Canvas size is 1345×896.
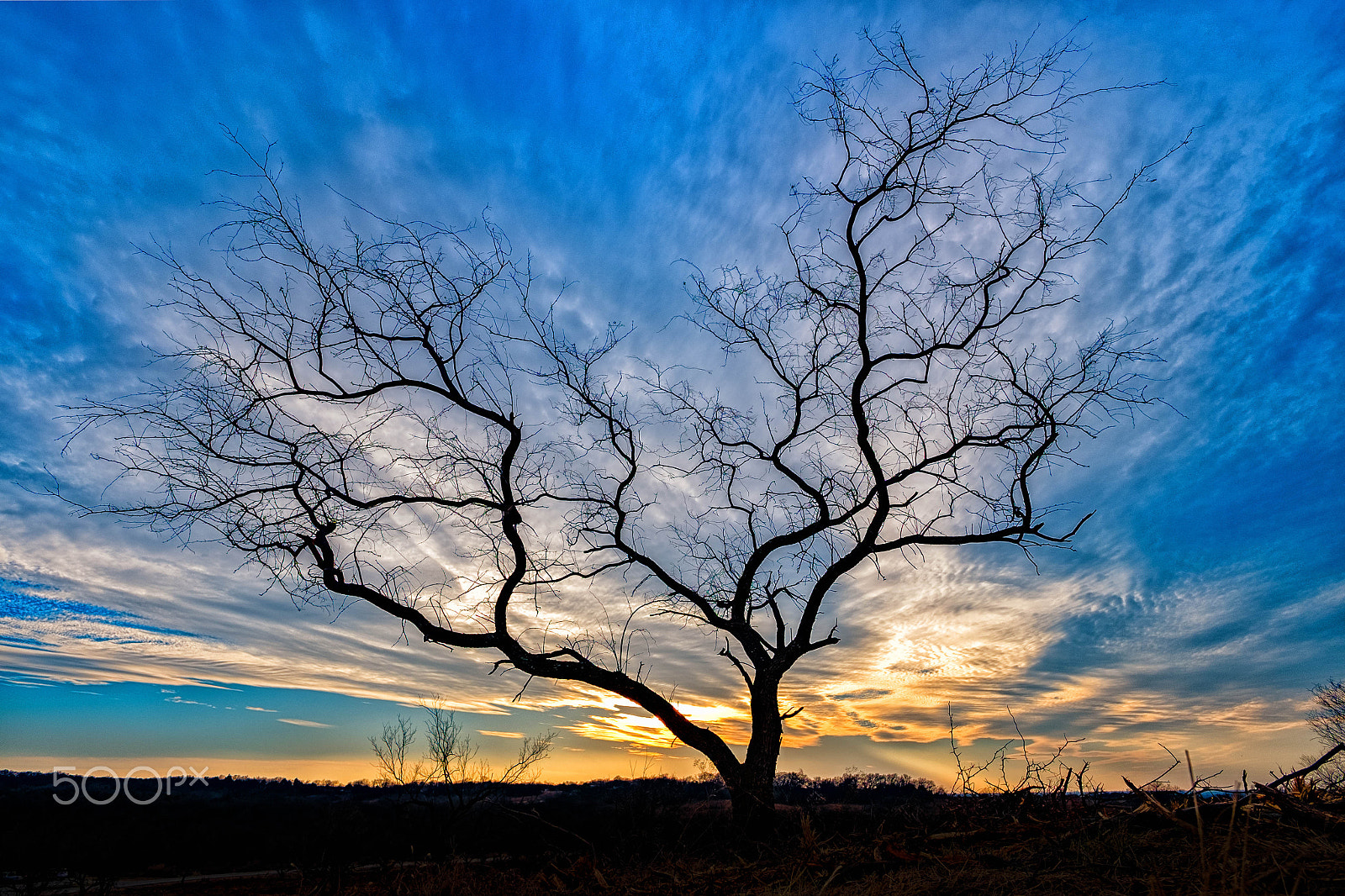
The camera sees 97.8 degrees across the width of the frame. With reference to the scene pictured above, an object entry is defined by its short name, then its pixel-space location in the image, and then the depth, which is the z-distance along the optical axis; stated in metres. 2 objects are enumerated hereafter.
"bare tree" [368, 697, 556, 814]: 9.38
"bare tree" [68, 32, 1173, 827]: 8.58
